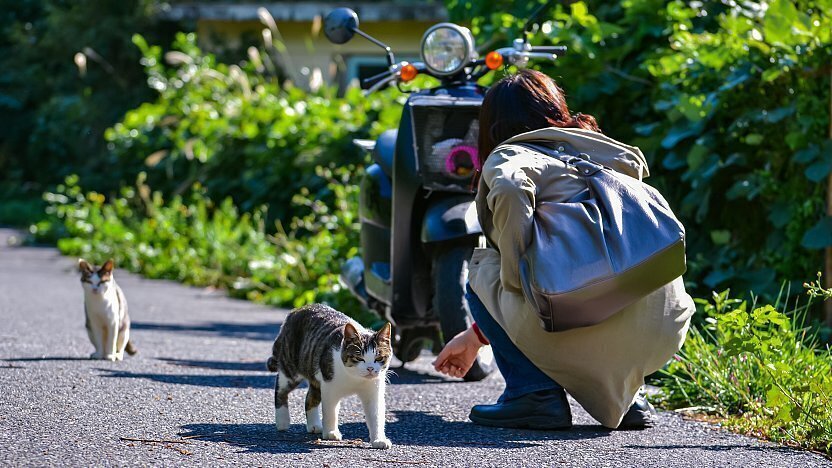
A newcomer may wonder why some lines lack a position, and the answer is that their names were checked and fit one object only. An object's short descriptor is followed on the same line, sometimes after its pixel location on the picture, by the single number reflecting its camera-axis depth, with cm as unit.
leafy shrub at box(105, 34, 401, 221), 2136
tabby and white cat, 720
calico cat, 1077
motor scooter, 980
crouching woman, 730
